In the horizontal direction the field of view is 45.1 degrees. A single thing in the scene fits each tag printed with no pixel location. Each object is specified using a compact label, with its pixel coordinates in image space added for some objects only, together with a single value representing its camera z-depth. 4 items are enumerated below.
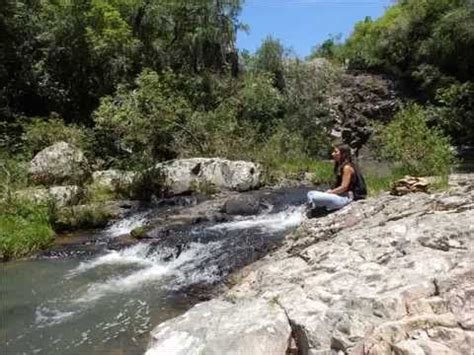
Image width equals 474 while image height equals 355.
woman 9.67
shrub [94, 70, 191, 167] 18.88
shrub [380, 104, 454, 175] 12.49
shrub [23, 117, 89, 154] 20.25
